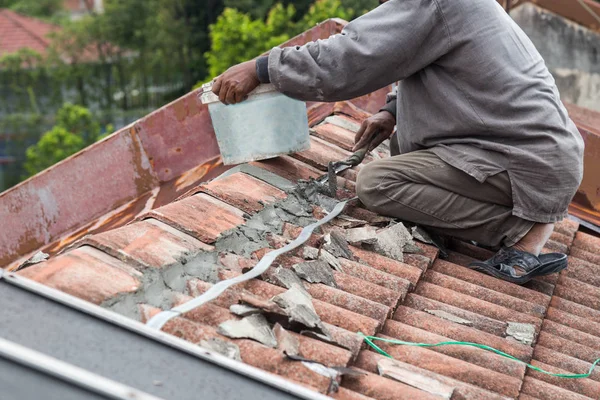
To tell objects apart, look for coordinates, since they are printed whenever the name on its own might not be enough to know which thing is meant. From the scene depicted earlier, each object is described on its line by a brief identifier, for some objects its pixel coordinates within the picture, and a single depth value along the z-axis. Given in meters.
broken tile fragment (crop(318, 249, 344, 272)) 2.78
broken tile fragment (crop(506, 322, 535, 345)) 2.68
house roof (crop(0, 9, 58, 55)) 27.09
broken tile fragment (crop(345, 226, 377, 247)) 3.03
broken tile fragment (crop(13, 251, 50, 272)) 3.05
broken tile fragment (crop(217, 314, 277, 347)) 2.09
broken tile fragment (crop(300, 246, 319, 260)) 2.75
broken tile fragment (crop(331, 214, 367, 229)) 3.19
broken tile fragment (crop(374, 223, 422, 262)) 3.04
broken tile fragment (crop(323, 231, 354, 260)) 2.90
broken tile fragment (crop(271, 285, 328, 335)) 2.22
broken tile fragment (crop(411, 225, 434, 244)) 3.25
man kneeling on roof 2.96
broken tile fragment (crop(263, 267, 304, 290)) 2.50
